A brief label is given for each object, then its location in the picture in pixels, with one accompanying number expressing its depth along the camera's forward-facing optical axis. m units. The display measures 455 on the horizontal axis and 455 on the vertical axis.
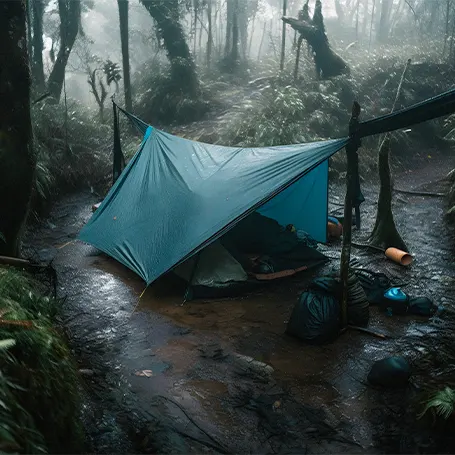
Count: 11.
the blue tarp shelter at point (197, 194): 5.27
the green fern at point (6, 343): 2.20
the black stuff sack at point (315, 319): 4.53
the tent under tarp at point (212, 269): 5.69
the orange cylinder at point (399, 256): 6.51
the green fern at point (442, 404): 3.22
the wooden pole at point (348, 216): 4.59
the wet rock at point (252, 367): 4.05
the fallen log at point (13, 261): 3.71
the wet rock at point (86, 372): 3.83
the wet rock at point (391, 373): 3.79
